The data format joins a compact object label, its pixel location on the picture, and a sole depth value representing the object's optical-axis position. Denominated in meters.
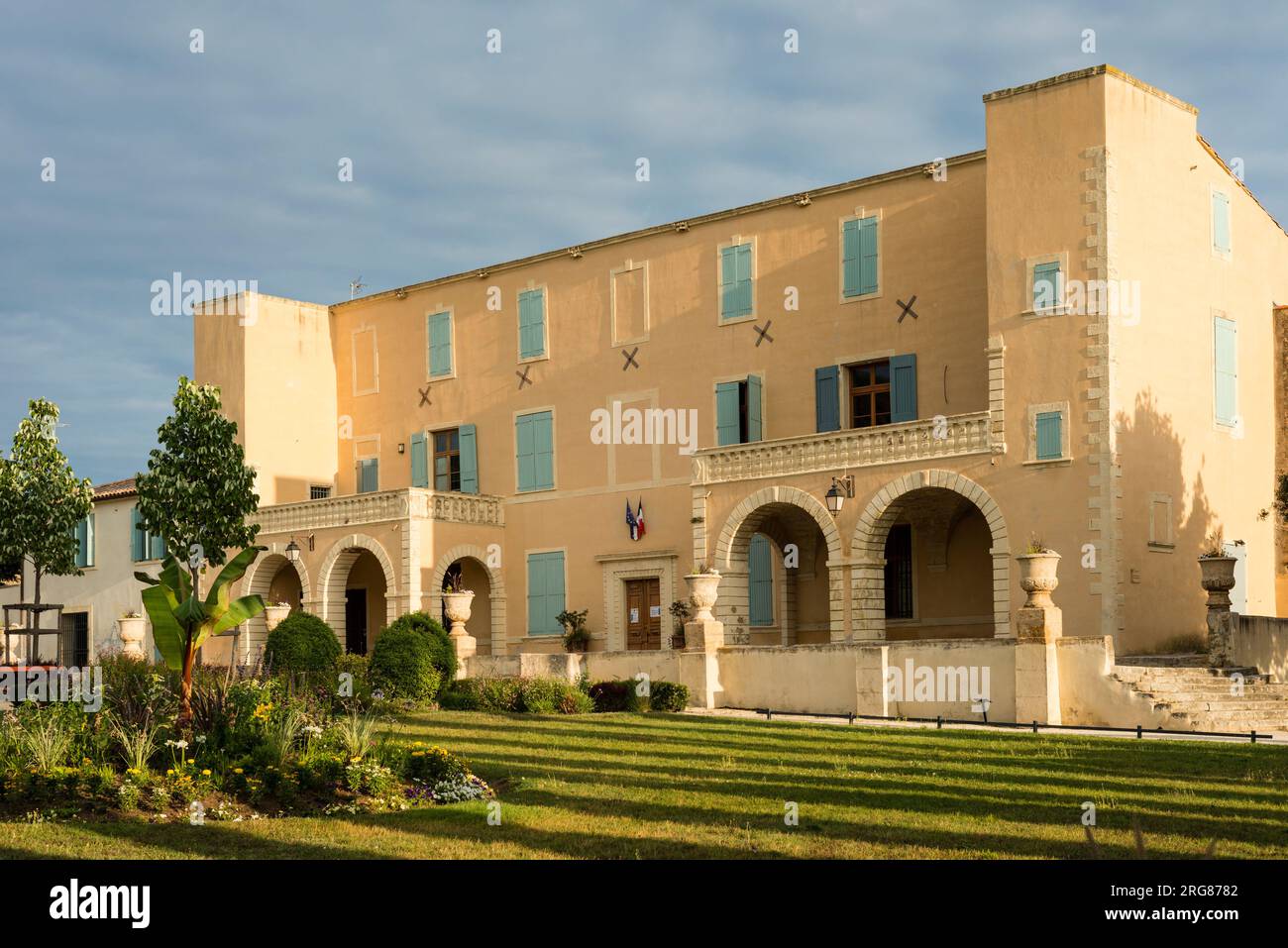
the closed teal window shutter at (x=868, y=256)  31.91
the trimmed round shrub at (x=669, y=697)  25.80
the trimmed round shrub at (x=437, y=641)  27.88
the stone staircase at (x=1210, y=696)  21.95
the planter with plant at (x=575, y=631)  35.44
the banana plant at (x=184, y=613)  15.62
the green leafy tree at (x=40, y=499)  31.77
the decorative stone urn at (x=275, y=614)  35.84
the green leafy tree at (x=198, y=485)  32.75
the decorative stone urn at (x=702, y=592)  26.95
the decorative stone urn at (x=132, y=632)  34.22
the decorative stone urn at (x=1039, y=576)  22.62
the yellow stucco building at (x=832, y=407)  27.38
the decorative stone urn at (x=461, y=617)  29.39
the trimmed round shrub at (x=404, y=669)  26.48
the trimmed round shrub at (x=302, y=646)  27.64
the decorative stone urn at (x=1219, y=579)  24.22
